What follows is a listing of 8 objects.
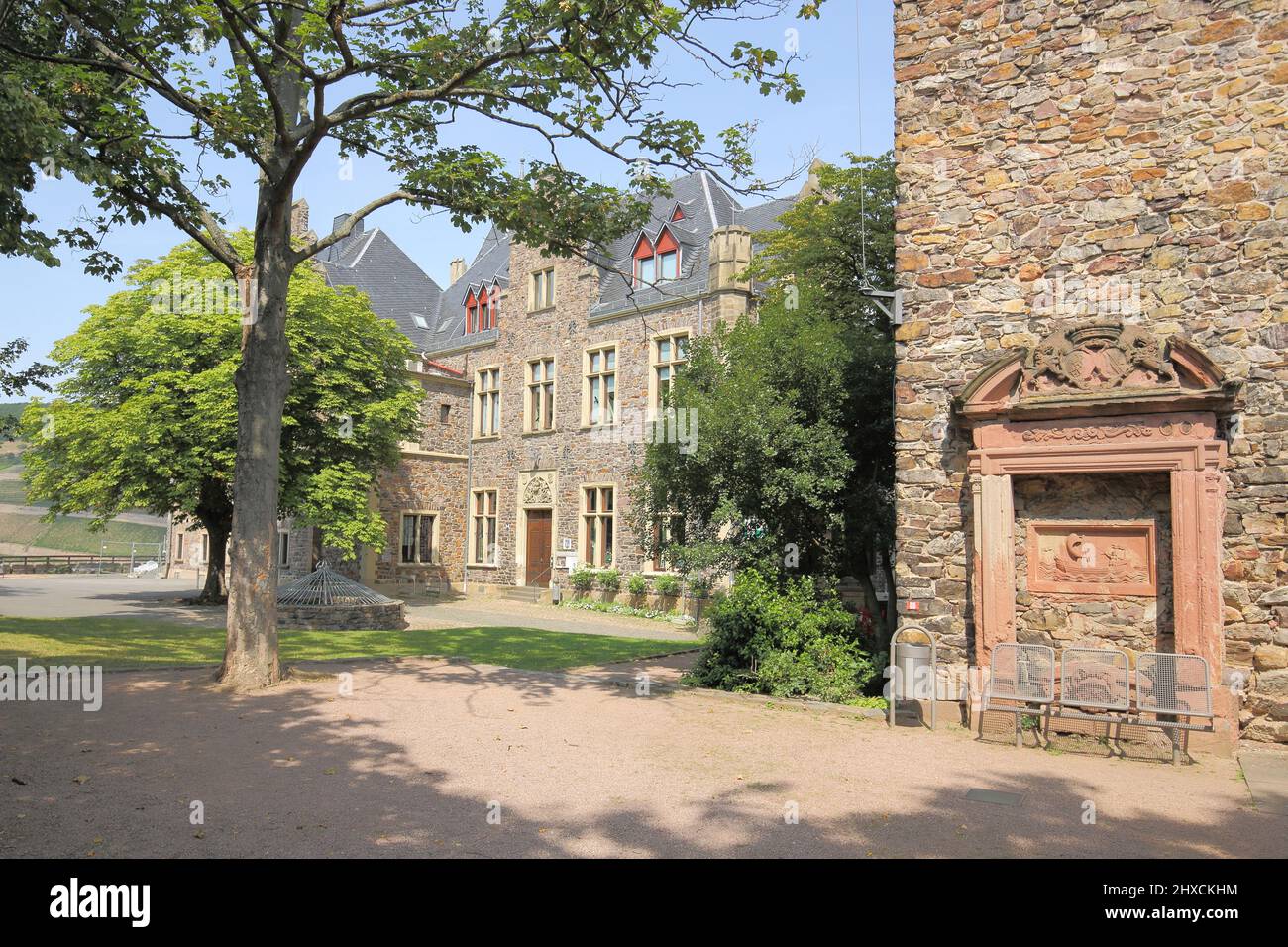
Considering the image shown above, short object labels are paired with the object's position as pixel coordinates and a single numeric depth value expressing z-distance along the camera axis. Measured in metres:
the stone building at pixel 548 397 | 27.81
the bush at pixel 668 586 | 25.88
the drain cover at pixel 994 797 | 6.61
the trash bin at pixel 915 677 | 9.56
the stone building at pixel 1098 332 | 8.50
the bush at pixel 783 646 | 11.05
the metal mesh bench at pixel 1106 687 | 8.23
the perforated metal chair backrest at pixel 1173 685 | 8.18
